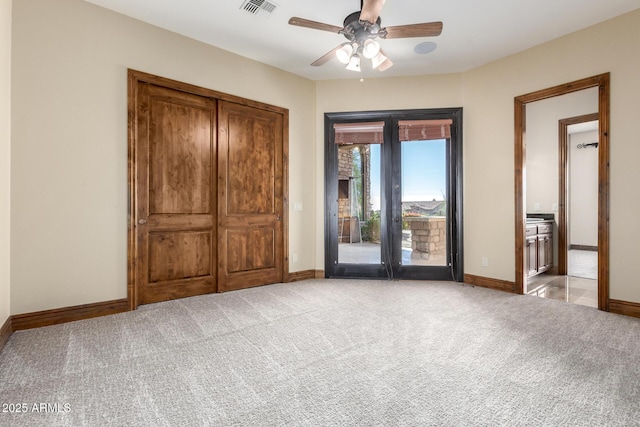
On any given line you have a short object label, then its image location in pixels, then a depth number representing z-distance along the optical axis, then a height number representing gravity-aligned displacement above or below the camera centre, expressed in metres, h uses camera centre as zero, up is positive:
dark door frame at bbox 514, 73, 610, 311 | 3.19 +0.48
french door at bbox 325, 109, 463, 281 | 4.49 +0.27
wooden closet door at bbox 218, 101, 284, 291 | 3.94 +0.23
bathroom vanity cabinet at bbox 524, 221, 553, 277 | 4.45 -0.56
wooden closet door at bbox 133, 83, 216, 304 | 3.31 +0.22
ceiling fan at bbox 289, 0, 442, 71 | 2.52 +1.62
